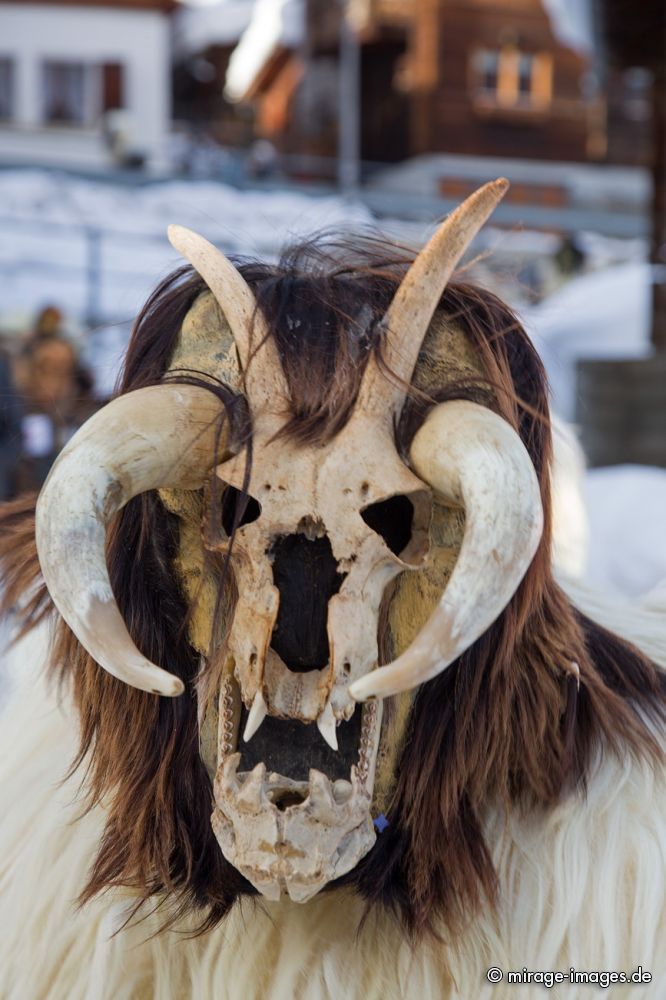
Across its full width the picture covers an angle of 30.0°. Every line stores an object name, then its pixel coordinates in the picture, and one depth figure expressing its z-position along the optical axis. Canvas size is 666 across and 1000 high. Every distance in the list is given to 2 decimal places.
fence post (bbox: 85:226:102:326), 6.94
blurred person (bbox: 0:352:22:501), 4.05
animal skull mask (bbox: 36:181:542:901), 1.38
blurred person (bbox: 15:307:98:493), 2.52
